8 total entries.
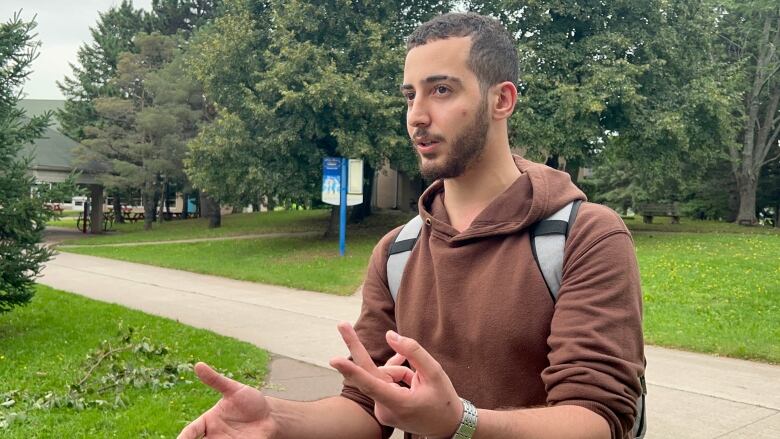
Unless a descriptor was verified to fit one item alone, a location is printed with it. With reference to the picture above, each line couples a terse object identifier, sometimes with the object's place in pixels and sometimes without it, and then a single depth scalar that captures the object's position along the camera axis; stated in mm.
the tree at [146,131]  31672
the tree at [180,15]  42281
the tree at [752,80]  30891
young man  1506
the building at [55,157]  32031
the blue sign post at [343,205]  19077
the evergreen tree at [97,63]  40781
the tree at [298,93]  20000
